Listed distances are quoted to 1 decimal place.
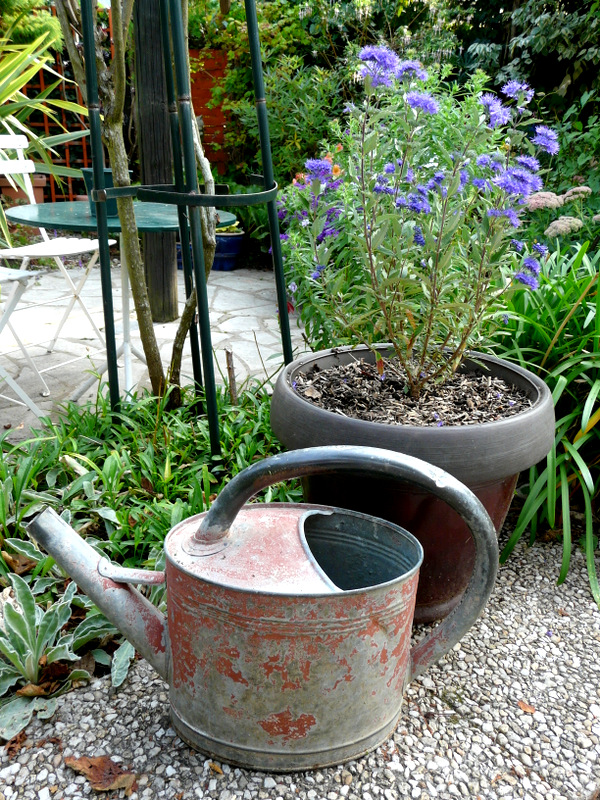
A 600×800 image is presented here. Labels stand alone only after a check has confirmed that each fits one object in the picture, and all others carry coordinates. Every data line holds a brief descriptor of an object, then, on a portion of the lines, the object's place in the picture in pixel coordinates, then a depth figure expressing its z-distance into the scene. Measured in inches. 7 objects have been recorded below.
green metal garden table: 114.0
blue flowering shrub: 69.9
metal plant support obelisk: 83.0
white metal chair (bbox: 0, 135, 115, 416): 115.3
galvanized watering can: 50.8
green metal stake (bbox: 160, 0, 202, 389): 99.3
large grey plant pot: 65.5
